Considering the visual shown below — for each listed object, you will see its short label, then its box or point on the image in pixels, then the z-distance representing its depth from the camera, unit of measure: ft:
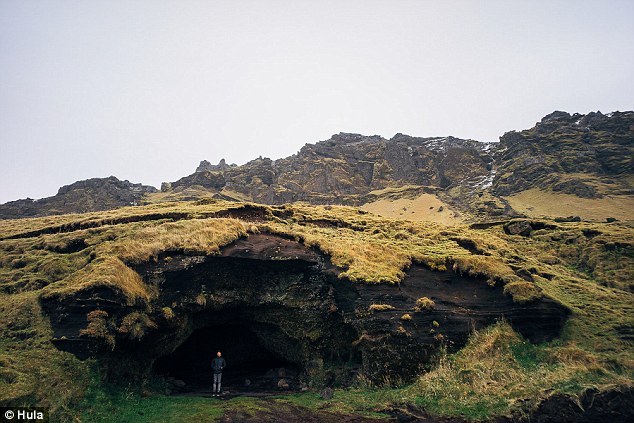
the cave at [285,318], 70.95
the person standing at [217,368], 75.00
